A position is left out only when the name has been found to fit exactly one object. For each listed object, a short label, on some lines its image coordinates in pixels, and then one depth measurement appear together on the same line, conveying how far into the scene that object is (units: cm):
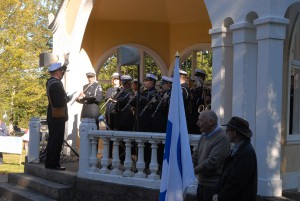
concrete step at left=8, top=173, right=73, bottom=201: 934
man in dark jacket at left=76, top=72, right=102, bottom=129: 1129
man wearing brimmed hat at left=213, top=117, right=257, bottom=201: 494
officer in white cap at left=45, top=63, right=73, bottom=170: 991
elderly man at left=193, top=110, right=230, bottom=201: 565
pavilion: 733
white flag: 550
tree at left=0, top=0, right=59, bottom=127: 2431
